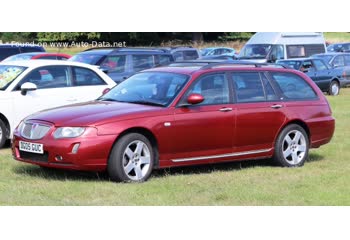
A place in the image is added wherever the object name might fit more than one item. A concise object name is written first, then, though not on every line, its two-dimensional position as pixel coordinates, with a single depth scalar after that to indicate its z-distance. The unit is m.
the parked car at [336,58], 30.29
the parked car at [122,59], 17.47
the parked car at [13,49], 24.17
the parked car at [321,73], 27.88
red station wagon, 8.59
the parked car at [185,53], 29.66
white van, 30.39
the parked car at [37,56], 22.58
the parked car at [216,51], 41.06
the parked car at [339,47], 43.74
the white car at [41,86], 11.70
